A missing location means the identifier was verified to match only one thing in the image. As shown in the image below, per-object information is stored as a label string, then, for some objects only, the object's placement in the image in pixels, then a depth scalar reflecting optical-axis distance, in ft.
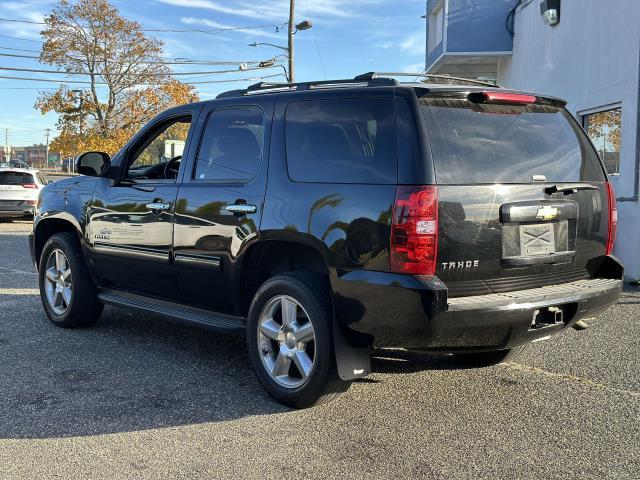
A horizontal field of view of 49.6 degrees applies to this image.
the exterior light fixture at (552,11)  39.60
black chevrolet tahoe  12.15
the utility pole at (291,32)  103.81
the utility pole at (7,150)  458.70
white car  59.11
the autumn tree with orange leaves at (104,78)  109.40
